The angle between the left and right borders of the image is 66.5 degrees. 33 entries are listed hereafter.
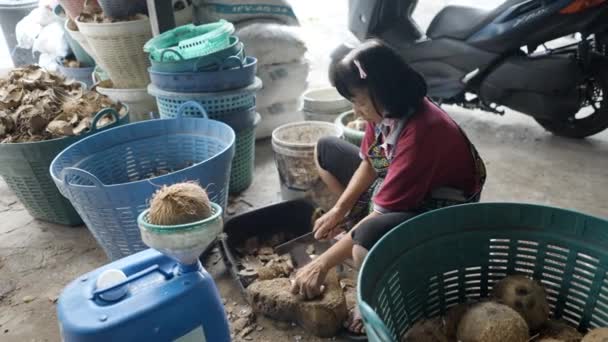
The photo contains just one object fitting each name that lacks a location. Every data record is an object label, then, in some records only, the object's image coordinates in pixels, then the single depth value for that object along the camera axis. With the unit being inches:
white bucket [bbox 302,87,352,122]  102.7
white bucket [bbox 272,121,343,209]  80.0
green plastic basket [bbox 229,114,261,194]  88.4
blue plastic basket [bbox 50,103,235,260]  59.1
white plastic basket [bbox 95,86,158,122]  103.4
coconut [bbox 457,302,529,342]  39.4
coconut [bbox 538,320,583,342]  41.1
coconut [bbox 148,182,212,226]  38.9
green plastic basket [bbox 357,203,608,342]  40.2
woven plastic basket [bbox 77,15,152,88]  94.2
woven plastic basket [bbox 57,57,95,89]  127.0
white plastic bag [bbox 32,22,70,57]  127.9
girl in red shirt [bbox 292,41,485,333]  50.2
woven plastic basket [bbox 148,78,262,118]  81.3
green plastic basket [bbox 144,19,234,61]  80.7
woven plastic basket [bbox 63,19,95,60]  106.3
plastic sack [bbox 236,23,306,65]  103.3
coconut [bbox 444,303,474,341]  44.0
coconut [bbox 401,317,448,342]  41.6
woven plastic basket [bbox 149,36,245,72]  80.0
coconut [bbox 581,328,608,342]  36.9
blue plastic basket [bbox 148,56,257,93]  80.6
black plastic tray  73.0
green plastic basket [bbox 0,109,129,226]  76.6
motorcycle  92.0
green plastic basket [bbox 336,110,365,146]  84.1
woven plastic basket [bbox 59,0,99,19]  101.3
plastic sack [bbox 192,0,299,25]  101.9
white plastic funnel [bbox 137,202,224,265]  37.7
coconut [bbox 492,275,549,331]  42.4
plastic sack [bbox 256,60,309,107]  107.3
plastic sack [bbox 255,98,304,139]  112.0
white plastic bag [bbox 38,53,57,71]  135.8
